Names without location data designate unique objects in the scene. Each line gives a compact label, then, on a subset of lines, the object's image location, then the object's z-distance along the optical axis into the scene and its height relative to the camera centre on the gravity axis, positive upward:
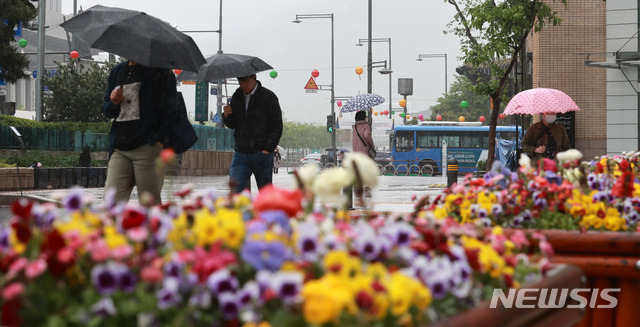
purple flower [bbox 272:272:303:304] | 3.33 -0.30
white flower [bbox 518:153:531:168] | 9.10 -0.16
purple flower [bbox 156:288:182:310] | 3.37 -0.33
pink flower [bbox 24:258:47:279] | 3.36 -0.28
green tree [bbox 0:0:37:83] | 47.47 +2.63
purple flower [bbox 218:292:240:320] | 3.39 -0.35
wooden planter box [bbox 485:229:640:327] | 6.87 -0.52
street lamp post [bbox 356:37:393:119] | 95.16 +3.39
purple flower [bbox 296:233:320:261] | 3.78 -0.25
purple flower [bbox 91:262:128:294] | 3.37 -0.29
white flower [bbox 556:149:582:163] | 8.76 -0.12
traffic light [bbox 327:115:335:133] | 99.19 +0.51
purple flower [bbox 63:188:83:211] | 4.34 -0.19
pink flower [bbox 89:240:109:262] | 3.48 -0.25
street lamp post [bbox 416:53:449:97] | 118.76 +5.30
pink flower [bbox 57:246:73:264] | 3.50 -0.26
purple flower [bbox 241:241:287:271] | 3.55 -0.26
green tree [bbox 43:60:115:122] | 70.87 +1.38
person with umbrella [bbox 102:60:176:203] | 12.15 +0.03
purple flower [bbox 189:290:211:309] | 3.42 -0.34
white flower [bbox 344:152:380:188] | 4.75 -0.11
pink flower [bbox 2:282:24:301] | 3.12 -0.30
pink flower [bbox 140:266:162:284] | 3.38 -0.29
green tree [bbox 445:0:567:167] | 37.31 +2.24
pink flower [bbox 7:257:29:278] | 3.44 -0.28
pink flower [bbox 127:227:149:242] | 3.80 -0.24
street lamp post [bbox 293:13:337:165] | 97.00 -0.16
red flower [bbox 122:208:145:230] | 4.07 -0.21
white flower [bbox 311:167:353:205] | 4.59 -0.14
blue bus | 93.87 -0.71
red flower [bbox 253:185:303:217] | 4.20 -0.18
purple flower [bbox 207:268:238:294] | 3.42 -0.31
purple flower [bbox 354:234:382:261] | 3.95 -0.27
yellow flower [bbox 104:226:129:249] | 3.71 -0.24
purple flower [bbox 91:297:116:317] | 3.31 -0.35
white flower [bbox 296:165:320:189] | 4.89 -0.13
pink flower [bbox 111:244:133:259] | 3.51 -0.25
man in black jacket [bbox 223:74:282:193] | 15.59 +0.00
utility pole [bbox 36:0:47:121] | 60.41 +2.52
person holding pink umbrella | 19.91 -0.08
